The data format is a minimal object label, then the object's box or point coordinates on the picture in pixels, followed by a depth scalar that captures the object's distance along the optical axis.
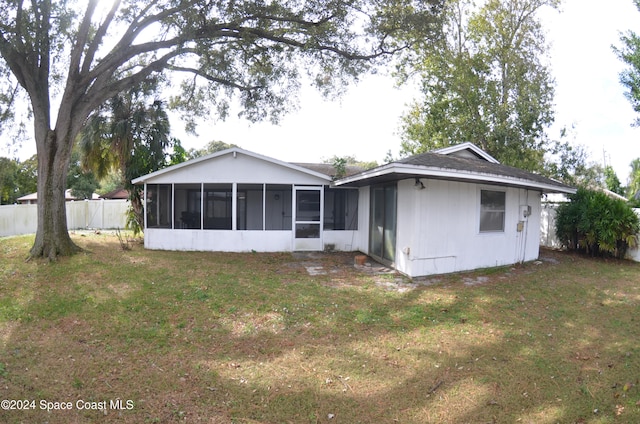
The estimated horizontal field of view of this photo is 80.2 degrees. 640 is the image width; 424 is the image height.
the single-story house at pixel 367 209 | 8.47
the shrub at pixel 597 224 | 10.98
